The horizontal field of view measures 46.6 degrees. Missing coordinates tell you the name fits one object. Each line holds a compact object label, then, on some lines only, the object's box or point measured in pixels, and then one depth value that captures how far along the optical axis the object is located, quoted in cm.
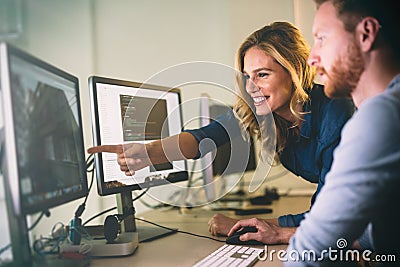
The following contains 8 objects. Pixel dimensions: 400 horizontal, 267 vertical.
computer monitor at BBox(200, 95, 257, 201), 108
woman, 92
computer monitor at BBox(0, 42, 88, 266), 77
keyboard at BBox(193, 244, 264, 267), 89
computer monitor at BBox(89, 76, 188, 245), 106
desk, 96
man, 65
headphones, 102
